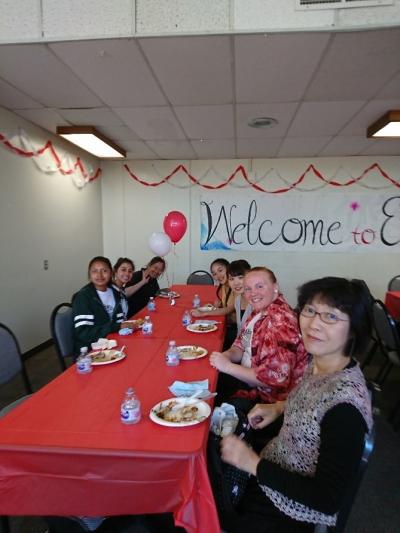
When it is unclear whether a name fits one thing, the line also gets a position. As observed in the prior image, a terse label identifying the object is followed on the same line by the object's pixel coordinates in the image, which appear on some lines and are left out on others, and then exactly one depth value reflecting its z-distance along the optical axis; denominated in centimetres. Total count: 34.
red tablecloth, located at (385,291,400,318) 362
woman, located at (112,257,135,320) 332
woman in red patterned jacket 154
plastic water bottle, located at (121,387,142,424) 118
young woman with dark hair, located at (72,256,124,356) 227
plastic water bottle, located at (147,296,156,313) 312
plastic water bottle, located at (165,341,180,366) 174
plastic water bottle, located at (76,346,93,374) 164
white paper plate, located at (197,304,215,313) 294
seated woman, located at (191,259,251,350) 260
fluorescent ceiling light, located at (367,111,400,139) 311
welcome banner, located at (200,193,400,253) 502
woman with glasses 82
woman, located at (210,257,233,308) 322
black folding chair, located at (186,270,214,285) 472
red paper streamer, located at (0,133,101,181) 335
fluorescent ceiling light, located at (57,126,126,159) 369
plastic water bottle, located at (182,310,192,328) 260
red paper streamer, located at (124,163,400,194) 495
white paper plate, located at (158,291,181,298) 370
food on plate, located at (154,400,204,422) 120
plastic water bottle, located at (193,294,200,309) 326
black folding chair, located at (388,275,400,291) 431
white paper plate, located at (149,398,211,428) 116
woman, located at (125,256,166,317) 370
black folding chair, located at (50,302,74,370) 218
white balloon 393
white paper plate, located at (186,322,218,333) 241
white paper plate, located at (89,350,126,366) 175
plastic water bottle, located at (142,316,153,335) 233
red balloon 436
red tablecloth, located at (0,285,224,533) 103
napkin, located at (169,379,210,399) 139
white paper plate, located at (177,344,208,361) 184
